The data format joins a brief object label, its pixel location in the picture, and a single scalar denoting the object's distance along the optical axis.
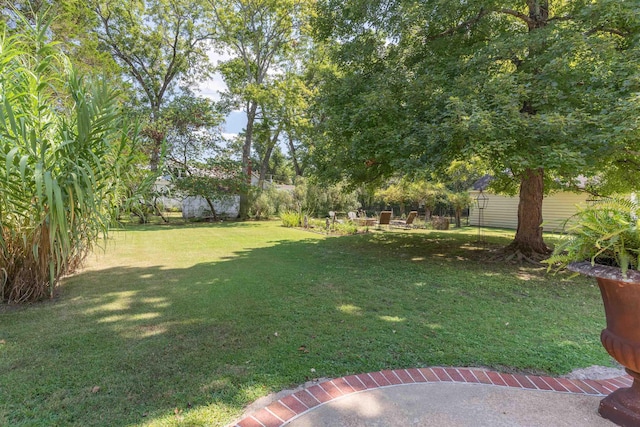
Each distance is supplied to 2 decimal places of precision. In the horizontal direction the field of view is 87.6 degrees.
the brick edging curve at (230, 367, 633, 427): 2.24
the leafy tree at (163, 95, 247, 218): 16.06
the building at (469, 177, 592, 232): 14.27
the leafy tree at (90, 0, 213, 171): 17.84
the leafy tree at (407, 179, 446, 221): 16.98
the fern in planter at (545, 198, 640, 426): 1.80
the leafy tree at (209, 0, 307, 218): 18.50
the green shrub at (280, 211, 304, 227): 15.03
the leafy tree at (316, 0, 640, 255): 5.32
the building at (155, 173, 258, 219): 18.28
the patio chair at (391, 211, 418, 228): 15.52
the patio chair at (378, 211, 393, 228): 14.64
